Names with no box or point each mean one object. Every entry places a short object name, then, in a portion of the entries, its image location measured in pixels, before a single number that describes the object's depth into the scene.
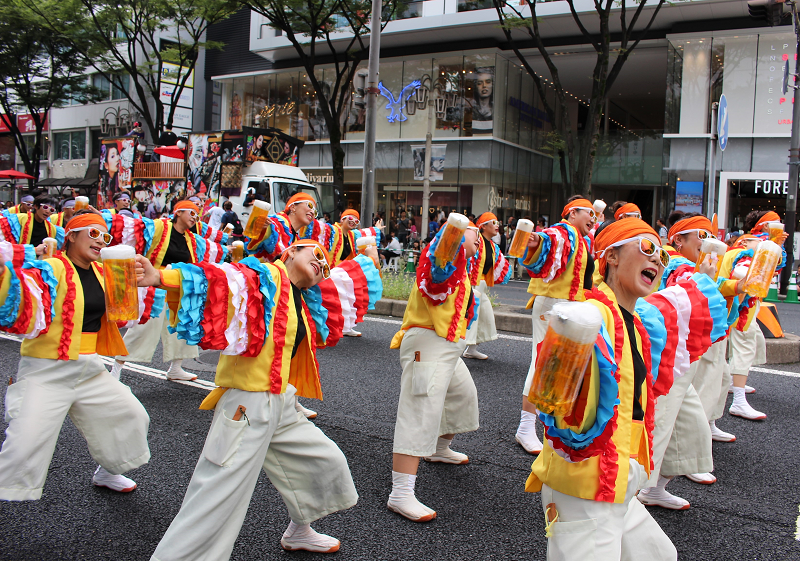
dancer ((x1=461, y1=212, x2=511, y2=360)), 5.82
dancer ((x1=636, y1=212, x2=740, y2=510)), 3.62
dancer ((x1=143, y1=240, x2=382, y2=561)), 2.59
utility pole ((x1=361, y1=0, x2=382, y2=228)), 12.65
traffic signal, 9.34
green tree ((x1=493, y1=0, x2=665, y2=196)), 15.57
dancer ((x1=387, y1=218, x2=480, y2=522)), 3.84
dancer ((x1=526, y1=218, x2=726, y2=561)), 2.00
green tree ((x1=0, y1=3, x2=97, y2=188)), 26.72
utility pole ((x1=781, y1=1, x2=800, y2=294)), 14.31
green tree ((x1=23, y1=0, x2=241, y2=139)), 22.78
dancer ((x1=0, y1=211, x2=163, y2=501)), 3.36
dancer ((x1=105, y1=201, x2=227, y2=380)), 6.34
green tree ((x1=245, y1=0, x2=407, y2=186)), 18.41
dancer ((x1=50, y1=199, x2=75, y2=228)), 7.82
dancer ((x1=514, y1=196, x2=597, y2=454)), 4.82
